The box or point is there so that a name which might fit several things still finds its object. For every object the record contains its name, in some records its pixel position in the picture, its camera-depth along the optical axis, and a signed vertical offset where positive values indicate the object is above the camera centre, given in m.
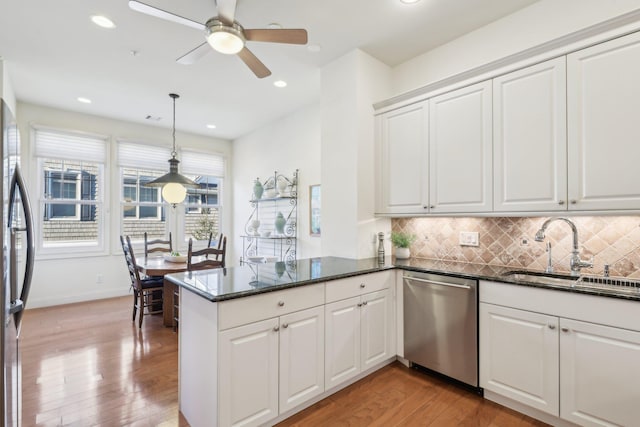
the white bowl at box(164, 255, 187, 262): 4.07 -0.58
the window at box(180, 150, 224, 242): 6.13 +0.37
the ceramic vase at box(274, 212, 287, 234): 4.79 -0.13
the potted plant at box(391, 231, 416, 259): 3.11 -0.29
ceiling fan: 1.92 +1.21
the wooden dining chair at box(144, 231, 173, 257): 4.68 -0.53
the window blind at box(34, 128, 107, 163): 4.69 +1.06
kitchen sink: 1.92 -0.46
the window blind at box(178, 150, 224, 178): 6.07 +1.01
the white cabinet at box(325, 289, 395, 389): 2.29 -0.95
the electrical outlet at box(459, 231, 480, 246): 2.81 -0.22
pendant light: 3.86 +0.39
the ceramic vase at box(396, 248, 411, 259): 3.12 -0.39
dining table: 3.59 -0.66
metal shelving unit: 4.92 -0.11
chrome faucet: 2.18 -0.27
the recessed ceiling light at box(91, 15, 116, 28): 2.61 +1.63
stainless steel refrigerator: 1.36 -0.21
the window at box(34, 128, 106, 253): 4.75 +0.40
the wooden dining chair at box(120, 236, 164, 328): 3.79 -0.91
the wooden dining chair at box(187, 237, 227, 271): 3.38 -0.54
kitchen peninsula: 1.75 -0.73
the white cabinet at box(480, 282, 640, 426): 1.73 -0.86
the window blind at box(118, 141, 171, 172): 5.39 +1.03
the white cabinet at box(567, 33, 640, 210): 1.85 +0.55
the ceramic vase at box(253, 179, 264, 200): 5.29 +0.41
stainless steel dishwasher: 2.30 -0.86
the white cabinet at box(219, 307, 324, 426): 1.75 -0.93
